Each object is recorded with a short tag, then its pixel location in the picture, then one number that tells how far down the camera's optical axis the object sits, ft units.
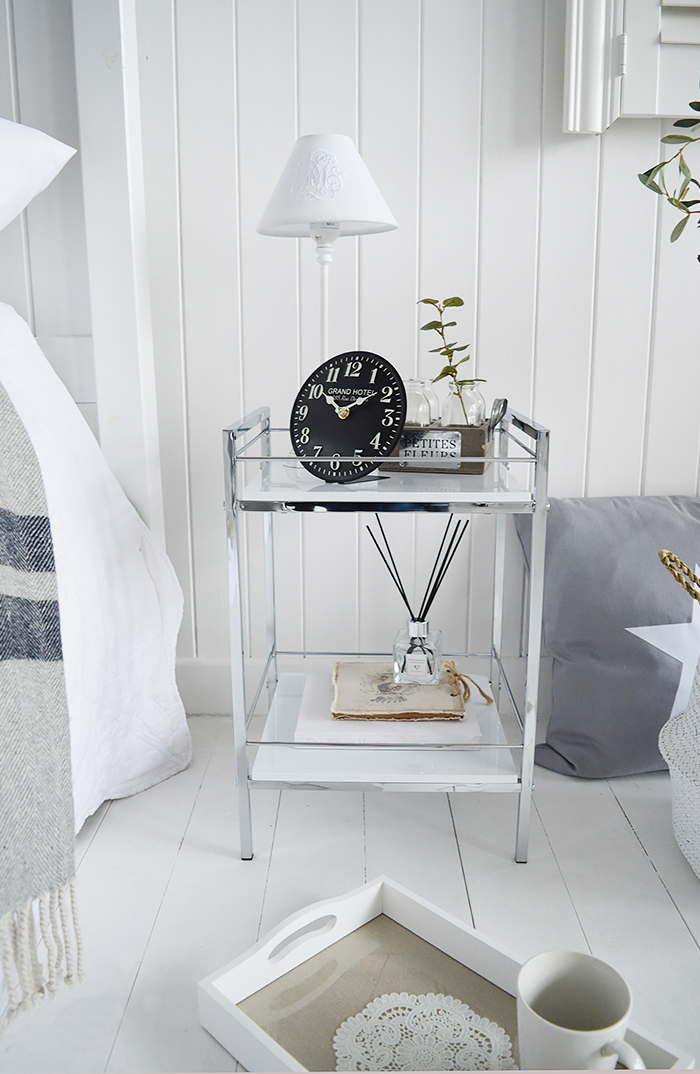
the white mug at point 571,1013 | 2.46
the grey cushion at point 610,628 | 4.99
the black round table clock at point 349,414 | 4.09
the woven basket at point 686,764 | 4.00
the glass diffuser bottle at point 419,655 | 4.82
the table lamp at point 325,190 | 4.09
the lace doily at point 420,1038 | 3.01
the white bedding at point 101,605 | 4.30
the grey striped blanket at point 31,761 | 3.00
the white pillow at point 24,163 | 4.38
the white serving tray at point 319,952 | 2.94
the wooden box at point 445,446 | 4.22
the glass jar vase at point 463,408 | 4.34
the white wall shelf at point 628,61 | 4.81
